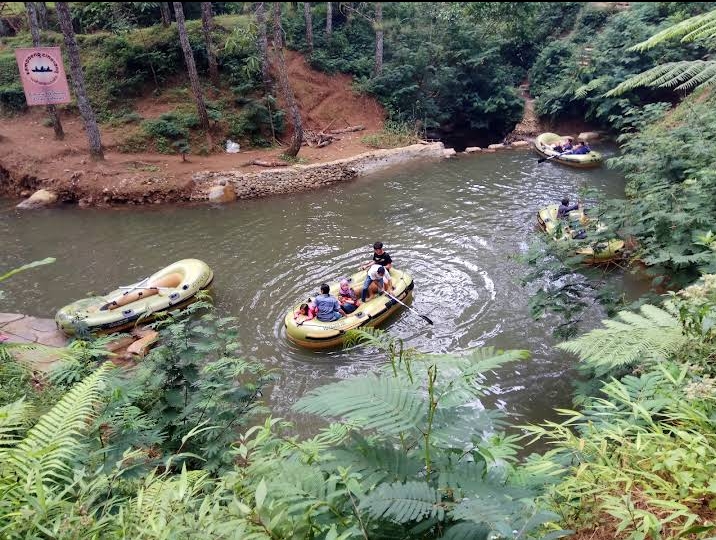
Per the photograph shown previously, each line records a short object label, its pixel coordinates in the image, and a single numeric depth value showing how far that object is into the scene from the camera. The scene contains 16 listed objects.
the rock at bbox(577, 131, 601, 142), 20.92
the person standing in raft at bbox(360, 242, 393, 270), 9.04
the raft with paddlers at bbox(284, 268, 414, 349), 7.57
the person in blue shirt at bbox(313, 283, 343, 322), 7.77
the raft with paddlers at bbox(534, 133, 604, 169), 16.20
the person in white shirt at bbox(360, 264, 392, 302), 8.45
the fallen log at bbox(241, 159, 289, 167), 15.79
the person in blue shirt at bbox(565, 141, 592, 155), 16.66
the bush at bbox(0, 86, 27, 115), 17.27
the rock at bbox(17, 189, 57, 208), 14.06
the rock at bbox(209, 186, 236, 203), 14.49
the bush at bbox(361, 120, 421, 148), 18.65
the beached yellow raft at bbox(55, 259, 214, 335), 8.08
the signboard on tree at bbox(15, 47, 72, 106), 13.20
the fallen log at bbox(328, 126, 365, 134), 19.47
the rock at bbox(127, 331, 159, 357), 7.59
